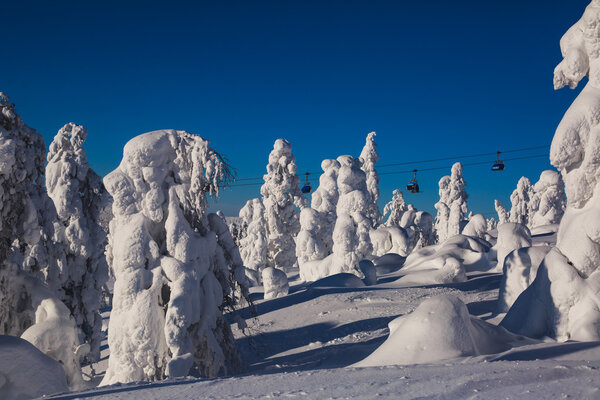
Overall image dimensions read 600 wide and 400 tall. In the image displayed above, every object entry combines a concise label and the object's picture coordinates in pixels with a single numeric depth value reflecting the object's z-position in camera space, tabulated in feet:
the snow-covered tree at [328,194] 91.04
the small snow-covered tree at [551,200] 87.97
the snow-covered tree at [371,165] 116.16
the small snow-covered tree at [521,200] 130.00
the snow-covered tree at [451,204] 115.03
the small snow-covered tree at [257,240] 86.07
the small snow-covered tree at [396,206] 149.38
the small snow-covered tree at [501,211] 160.45
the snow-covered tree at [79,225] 44.01
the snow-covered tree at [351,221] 60.85
